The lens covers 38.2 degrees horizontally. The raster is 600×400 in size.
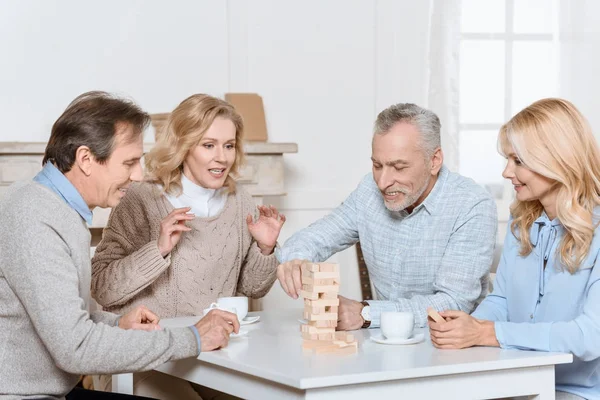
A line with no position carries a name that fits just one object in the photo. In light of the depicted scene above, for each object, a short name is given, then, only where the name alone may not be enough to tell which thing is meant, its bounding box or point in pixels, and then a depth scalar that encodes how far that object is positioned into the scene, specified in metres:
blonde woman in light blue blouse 2.06
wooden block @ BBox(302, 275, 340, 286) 2.07
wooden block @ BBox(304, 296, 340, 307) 2.10
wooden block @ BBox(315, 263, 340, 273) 2.07
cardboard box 4.09
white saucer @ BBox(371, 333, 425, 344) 2.10
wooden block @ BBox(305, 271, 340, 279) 2.06
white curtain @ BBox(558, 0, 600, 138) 4.07
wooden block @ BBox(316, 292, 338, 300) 2.10
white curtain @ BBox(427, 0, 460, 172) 4.45
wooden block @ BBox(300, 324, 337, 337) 2.09
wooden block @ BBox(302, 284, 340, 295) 2.08
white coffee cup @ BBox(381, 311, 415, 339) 2.10
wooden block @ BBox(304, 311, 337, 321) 2.09
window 4.39
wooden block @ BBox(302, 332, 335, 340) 2.09
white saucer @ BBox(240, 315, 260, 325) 2.39
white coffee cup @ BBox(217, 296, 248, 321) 2.33
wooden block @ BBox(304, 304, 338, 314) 2.09
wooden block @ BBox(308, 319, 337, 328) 2.10
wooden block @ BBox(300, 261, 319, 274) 2.05
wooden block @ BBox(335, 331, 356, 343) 2.04
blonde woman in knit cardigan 2.83
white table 1.76
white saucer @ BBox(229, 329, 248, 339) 2.22
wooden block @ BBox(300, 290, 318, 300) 2.09
